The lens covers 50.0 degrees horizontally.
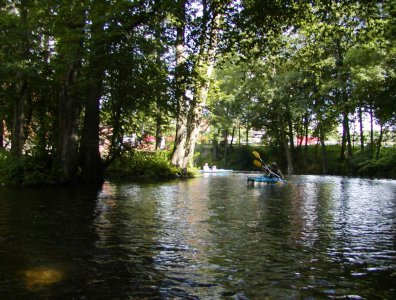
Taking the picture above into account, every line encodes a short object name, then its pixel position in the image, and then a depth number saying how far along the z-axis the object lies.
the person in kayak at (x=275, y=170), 23.63
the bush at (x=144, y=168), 25.11
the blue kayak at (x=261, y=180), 21.50
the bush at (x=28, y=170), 16.34
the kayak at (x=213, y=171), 37.11
